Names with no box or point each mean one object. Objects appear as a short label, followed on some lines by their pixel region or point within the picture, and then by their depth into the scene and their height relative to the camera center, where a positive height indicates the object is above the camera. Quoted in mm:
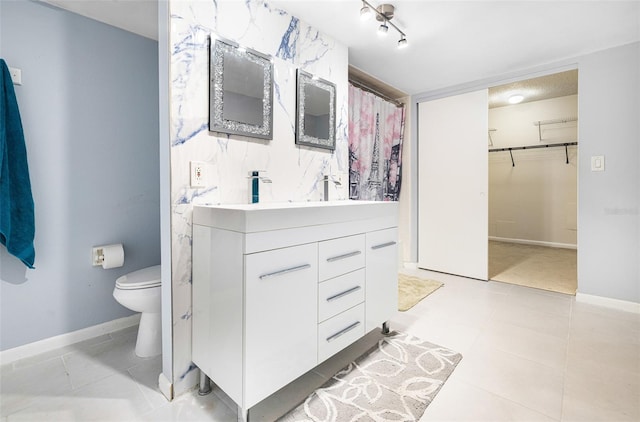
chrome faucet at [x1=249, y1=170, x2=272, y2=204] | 1679 +130
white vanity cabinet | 1170 -380
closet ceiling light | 4289 +1656
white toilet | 1719 -566
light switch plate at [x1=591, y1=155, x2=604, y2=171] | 2510 +392
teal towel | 1597 +141
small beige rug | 2545 -808
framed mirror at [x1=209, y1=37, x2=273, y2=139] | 1540 +669
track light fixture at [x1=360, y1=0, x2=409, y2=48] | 1830 +1266
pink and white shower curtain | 2862 +680
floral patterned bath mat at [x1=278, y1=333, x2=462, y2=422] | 1300 -908
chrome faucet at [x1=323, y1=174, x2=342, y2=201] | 2154 +166
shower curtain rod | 2879 +1268
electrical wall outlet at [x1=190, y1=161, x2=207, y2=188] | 1446 +173
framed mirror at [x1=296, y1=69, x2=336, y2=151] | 1982 +698
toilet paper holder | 2008 -316
